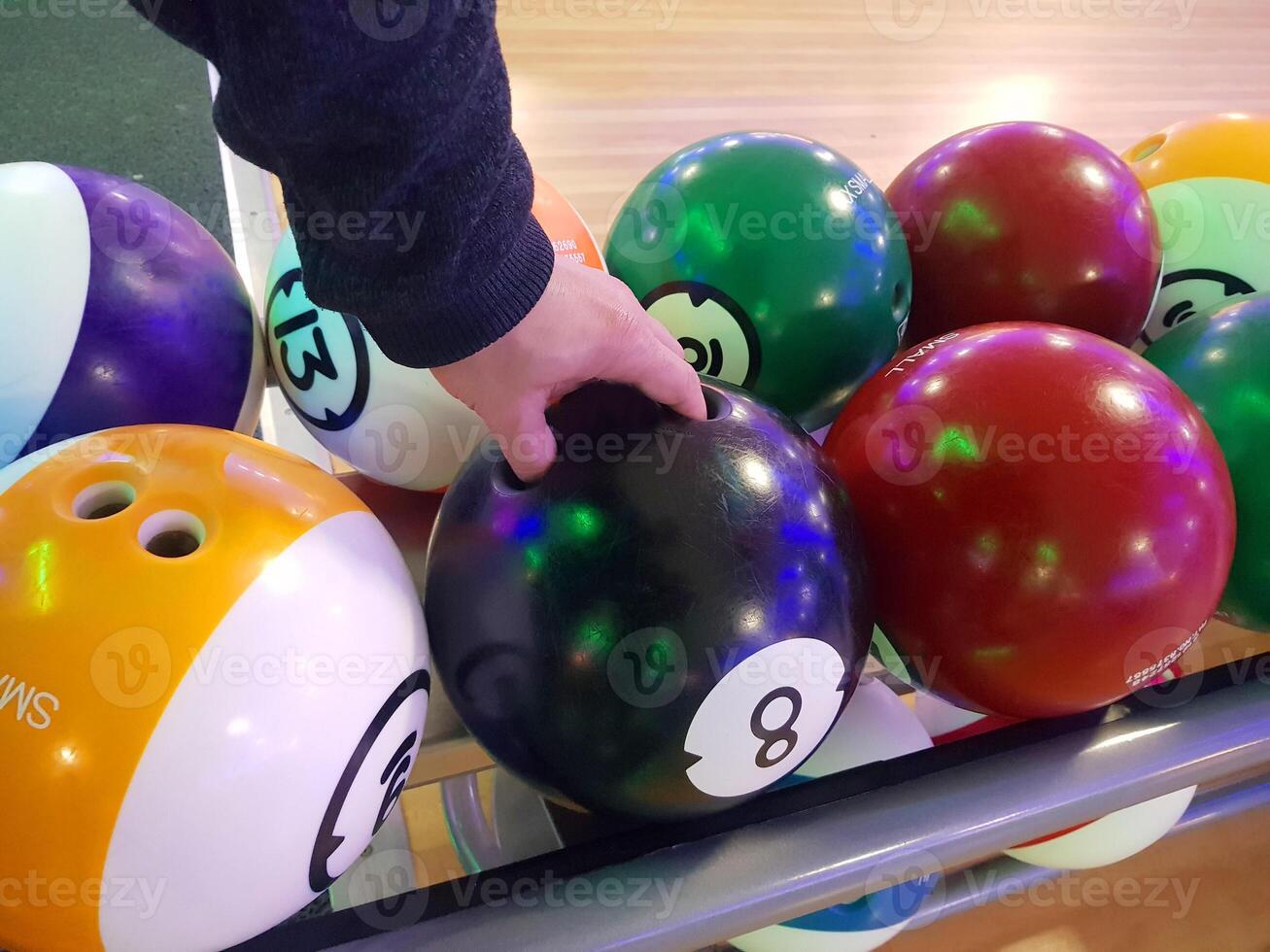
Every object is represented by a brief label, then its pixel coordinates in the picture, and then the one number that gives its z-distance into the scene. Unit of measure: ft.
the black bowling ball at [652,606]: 2.42
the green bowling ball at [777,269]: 3.53
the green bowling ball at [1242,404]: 3.14
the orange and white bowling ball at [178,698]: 2.08
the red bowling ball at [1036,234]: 3.60
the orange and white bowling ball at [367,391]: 3.48
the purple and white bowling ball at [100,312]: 3.01
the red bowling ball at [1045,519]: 2.60
